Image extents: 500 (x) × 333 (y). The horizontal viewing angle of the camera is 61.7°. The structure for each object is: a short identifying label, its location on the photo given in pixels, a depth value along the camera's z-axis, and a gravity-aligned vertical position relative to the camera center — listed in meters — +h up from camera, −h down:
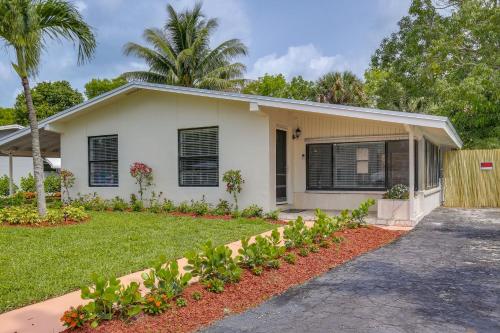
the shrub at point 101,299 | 3.13 -0.97
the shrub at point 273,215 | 9.39 -1.02
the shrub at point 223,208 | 10.10 -0.92
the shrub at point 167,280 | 3.58 -0.95
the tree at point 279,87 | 31.14 +6.54
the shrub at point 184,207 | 10.50 -0.92
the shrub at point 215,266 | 4.16 -0.96
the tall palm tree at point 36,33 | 8.13 +2.93
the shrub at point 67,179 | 12.46 -0.18
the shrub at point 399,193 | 9.04 -0.53
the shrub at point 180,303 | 3.66 -1.15
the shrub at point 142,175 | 11.20 -0.08
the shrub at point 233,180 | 9.92 -0.22
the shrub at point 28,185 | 19.20 -0.53
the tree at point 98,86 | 34.83 +7.39
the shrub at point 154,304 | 3.44 -1.09
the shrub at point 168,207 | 10.75 -0.91
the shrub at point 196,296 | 3.85 -1.15
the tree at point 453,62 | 13.90 +4.06
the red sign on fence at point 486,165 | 13.41 +0.06
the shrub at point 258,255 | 4.76 -0.97
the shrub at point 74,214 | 9.08 -0.90
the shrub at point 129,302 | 3.29 -1.04
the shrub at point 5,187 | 18.42 -0.59
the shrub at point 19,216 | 8.62 -0.89
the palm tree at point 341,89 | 23.81 +4.61
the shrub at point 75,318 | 3.13 -1.09
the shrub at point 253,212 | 9.70 -0.96
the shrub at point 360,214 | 7.94 -0.85
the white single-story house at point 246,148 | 10.02 +0.59
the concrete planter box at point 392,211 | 8.83 -0.91
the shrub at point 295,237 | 5.83 -0.94
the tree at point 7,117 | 34.12 +4.76
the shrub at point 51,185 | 19.86 -0.56
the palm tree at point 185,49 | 23.55 +6.79
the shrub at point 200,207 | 10.20 -0.90
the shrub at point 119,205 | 11.38 -0.89
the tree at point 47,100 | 32.59 +5.89
